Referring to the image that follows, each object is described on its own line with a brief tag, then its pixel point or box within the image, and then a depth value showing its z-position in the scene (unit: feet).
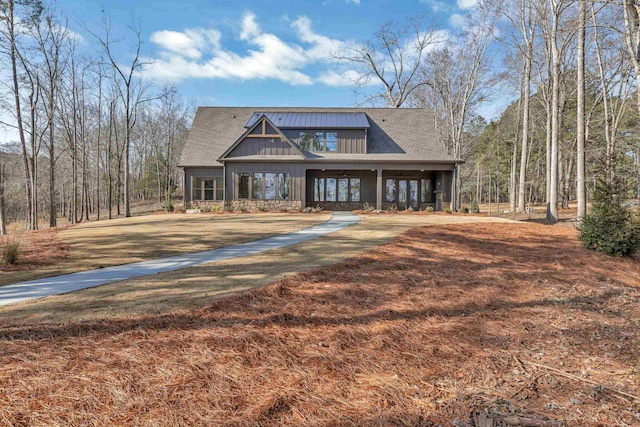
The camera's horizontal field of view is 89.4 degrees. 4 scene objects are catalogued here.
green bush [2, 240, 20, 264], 19.94
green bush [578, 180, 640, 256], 25.38
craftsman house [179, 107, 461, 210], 61.62
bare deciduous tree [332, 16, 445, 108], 91.76
